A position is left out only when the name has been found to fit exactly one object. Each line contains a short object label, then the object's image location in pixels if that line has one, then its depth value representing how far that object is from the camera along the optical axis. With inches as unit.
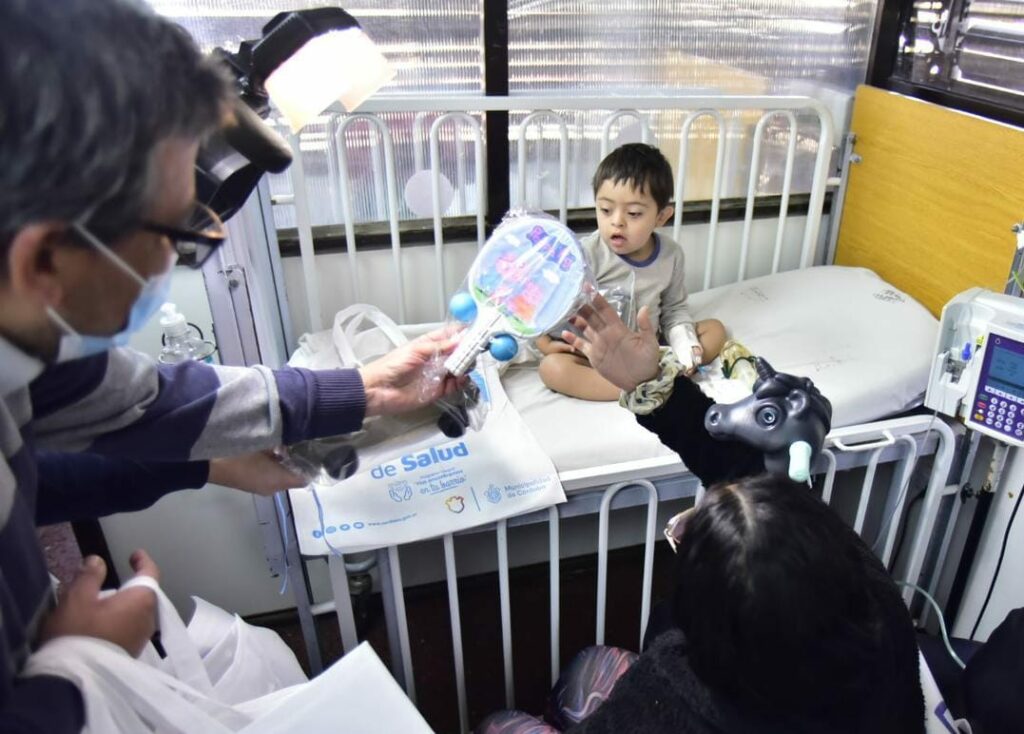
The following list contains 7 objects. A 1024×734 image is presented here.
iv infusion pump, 51.7
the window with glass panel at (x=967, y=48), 65.3
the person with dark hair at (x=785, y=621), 27.2
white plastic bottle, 59.4
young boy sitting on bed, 65.4
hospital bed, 56.1
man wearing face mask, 18.7
